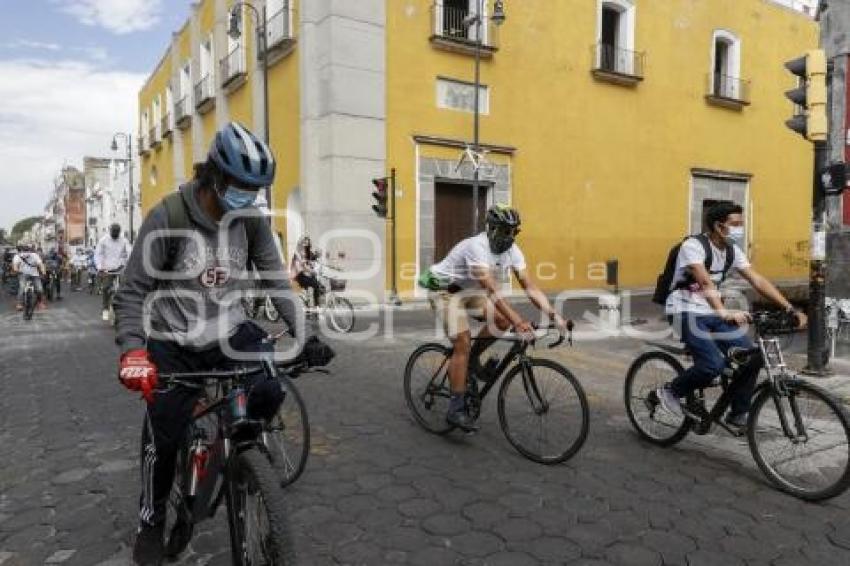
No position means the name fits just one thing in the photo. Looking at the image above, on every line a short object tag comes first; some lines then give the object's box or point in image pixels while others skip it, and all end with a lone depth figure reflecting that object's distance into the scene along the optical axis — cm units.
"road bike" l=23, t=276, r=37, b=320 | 1381
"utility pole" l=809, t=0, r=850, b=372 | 866
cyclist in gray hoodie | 269
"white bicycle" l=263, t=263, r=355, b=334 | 1177
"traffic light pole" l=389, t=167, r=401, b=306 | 1625
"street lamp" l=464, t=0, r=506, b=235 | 1570
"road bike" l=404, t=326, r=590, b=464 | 447
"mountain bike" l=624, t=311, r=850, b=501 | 379
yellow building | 1589
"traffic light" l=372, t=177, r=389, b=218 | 1504
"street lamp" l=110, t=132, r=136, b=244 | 3491
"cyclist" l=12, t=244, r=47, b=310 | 1374
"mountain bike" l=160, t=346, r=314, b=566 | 244
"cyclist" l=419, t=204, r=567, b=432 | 488
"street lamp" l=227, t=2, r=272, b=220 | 1652
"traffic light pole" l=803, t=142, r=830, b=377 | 704
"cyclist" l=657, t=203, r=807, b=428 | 441
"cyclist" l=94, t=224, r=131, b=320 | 1132
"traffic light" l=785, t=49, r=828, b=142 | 675
